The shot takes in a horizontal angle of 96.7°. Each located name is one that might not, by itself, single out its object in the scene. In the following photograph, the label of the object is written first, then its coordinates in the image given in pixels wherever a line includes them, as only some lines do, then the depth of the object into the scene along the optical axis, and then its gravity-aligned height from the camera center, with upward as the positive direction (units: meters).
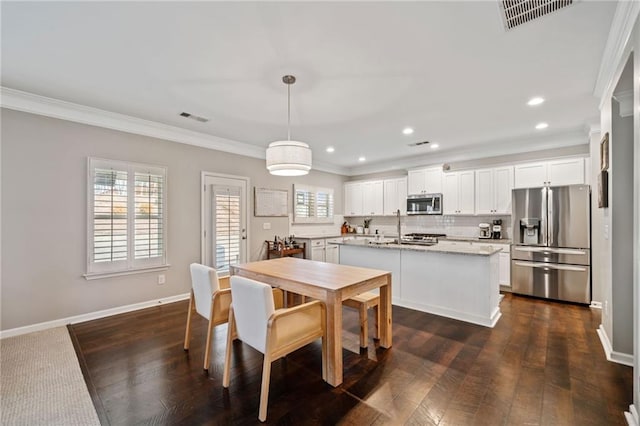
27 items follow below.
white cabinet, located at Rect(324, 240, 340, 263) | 6.32 -0.87
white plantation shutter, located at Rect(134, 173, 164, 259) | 3.93 -0.04
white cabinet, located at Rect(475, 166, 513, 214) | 5.08 +0.47
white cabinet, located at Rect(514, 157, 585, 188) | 4.46 +0.71
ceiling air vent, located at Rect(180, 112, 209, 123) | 3.75 +1.31
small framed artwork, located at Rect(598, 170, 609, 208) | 2.80 +0.28
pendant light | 2.72 +0.56
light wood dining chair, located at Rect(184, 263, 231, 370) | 2.47 -0.77
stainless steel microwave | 5.86 +0.24
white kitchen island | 3.37 -0.80
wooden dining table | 2.17 -0.61
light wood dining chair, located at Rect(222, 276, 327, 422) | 1.90 -0.80
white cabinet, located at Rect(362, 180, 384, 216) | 6.93 +0.42
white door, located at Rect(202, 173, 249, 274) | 4.68 -0.13
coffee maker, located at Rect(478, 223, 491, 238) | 5.27 -0.27
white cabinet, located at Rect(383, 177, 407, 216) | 6.52 +0.45
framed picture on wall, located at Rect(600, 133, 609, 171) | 2.73 +0.64
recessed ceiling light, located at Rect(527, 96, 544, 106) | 3.27 +1.35
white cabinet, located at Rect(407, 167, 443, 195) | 5.92 +0.74
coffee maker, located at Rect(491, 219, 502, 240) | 5.21 -0.28
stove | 4.34 -0.42
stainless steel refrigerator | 4.14 -0.41
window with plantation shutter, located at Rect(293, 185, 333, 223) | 6.31 +0.23
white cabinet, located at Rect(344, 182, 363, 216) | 7.32 +0.41
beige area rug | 1.85 -1.33
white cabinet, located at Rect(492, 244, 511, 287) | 4.73 -0.82
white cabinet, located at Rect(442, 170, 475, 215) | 5.49 +0.45
